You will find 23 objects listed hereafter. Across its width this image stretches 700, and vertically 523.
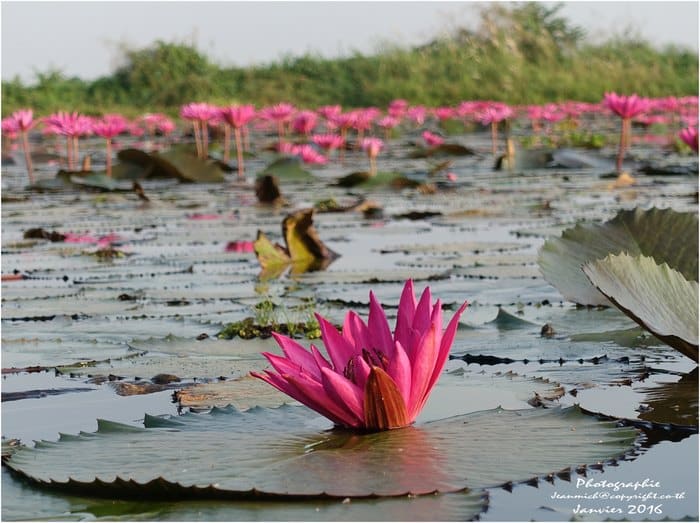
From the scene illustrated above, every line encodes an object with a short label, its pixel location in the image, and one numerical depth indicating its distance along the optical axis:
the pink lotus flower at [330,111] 16.84
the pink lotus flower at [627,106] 11.87
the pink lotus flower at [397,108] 24.19
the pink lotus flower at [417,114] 24.38
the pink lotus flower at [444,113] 24.37
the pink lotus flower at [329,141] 15.62
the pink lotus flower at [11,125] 12.83
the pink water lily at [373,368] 2.66
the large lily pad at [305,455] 2.36
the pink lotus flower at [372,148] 13.00
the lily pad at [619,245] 4.02
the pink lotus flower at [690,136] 9.77
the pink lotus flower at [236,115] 13.44
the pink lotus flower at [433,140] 17.11
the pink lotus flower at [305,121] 16.81
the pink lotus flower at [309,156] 15.42
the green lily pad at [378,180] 12.47
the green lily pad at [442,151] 17.24
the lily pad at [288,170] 14.09
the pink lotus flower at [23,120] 11.99
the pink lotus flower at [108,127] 12.87
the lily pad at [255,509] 2.21
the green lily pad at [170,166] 13.84
